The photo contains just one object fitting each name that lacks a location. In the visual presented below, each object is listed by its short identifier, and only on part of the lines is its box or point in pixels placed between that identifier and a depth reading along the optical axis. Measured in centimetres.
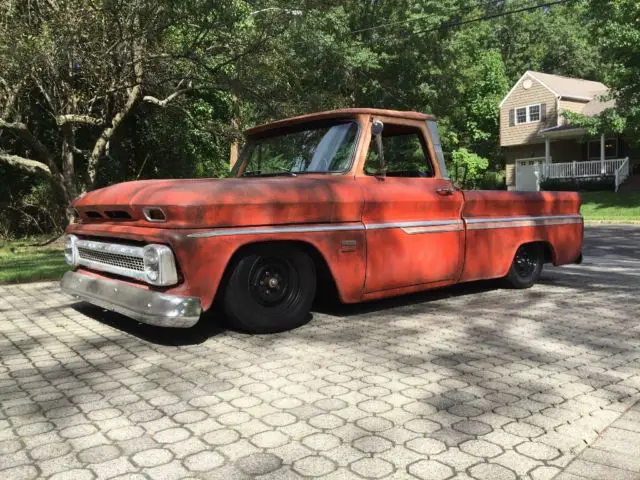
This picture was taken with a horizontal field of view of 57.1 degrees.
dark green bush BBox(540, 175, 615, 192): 3064
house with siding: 3291
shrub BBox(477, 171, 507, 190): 3953
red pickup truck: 417
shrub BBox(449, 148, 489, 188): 3558
